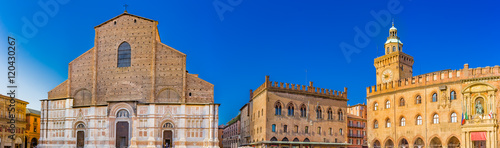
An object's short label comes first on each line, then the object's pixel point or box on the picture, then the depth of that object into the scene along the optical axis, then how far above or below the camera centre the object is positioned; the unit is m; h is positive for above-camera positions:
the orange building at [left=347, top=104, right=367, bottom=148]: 71.81 -3.31
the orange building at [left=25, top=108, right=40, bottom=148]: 67.62 -2.85
